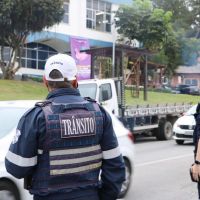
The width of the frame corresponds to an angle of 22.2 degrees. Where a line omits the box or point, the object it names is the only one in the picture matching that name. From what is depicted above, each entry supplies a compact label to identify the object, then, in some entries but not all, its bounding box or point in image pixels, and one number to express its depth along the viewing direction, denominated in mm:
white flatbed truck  14508
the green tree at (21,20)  29984
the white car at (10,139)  5480
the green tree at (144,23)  44250
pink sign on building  30656
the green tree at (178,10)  65750
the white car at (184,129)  15500
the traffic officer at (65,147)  3004
